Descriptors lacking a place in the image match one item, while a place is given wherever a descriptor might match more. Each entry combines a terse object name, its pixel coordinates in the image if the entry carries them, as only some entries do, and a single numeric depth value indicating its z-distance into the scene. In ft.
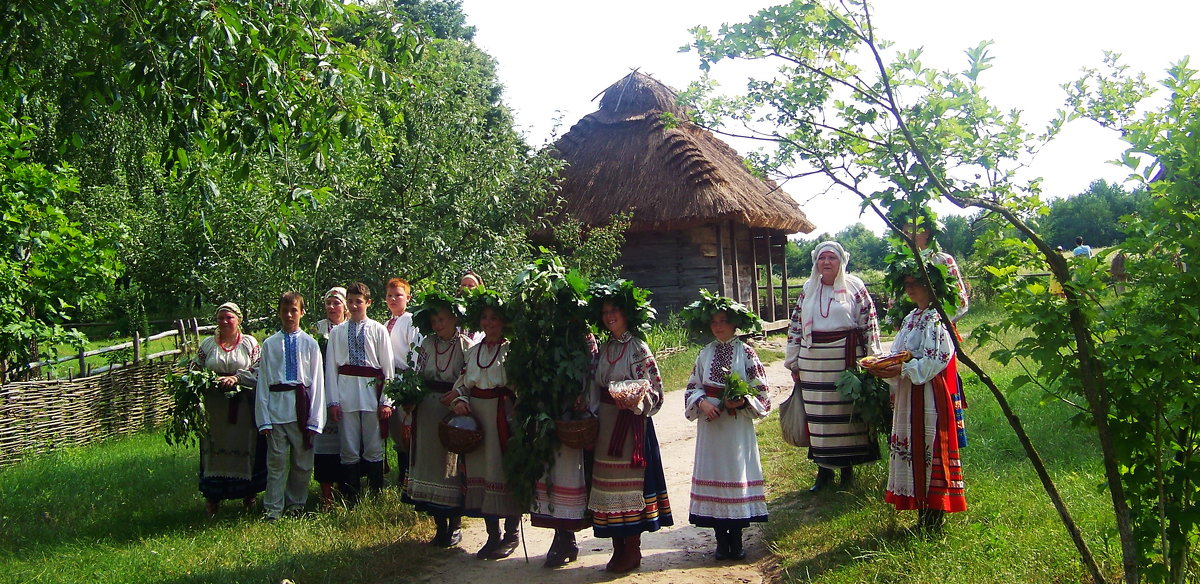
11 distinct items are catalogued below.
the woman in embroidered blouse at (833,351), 20.35
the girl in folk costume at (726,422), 17.48
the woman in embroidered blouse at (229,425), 22.56
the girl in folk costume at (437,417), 19.07
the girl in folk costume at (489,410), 18.52
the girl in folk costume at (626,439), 17.17
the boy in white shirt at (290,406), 22.15
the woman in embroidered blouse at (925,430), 16.35
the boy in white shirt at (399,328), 23.53
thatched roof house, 51.37
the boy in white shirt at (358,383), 22.95
